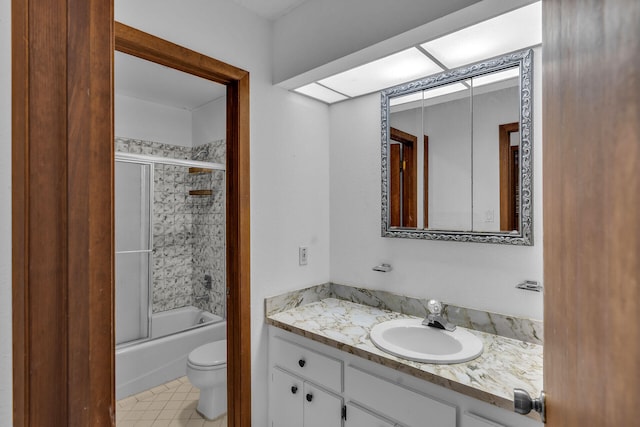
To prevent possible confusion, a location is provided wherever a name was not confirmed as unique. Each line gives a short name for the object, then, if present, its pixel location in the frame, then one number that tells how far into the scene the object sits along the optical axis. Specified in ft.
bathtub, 7.76
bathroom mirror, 4.64
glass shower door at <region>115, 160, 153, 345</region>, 8.90
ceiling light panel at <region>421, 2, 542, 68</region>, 3.93
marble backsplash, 4.58
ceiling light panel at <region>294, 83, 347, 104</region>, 6.24
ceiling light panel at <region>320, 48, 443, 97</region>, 5.10
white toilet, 6.82
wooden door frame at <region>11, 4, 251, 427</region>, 1.09
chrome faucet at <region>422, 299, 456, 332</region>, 4.97
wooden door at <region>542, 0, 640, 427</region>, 0.89
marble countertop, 3.45
